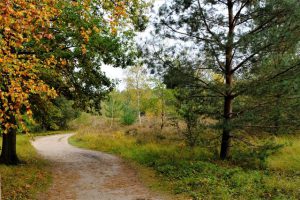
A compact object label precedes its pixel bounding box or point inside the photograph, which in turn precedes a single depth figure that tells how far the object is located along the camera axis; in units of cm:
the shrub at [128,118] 4334
